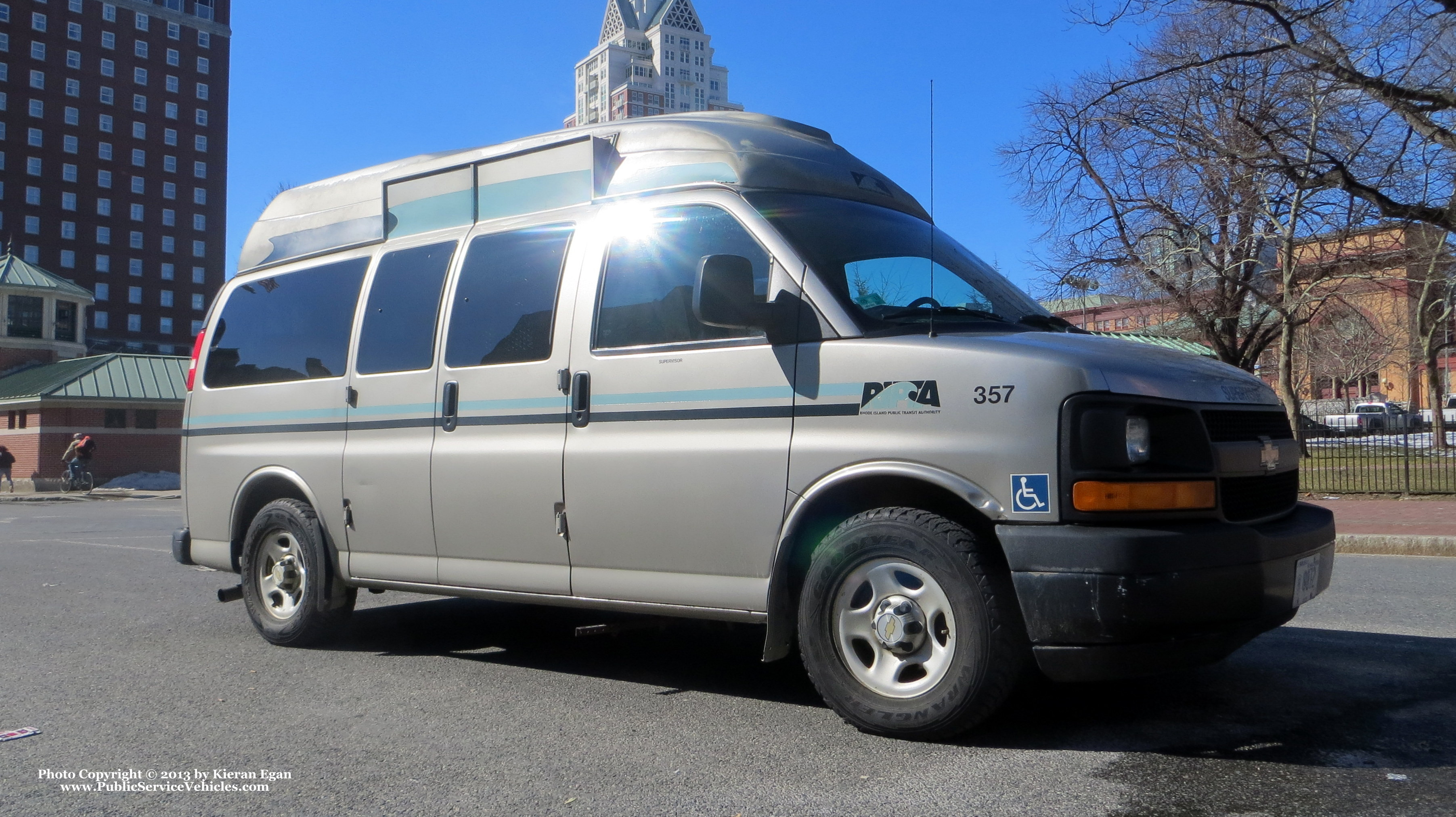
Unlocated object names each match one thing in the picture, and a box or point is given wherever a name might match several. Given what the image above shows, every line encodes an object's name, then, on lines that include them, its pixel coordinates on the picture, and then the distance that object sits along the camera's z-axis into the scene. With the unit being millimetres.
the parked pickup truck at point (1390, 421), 16406
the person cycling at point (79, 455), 33656
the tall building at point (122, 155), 95938
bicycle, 34281
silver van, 3762
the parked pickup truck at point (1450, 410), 46703
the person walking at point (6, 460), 34062
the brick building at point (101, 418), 38250
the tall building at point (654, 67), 178000
